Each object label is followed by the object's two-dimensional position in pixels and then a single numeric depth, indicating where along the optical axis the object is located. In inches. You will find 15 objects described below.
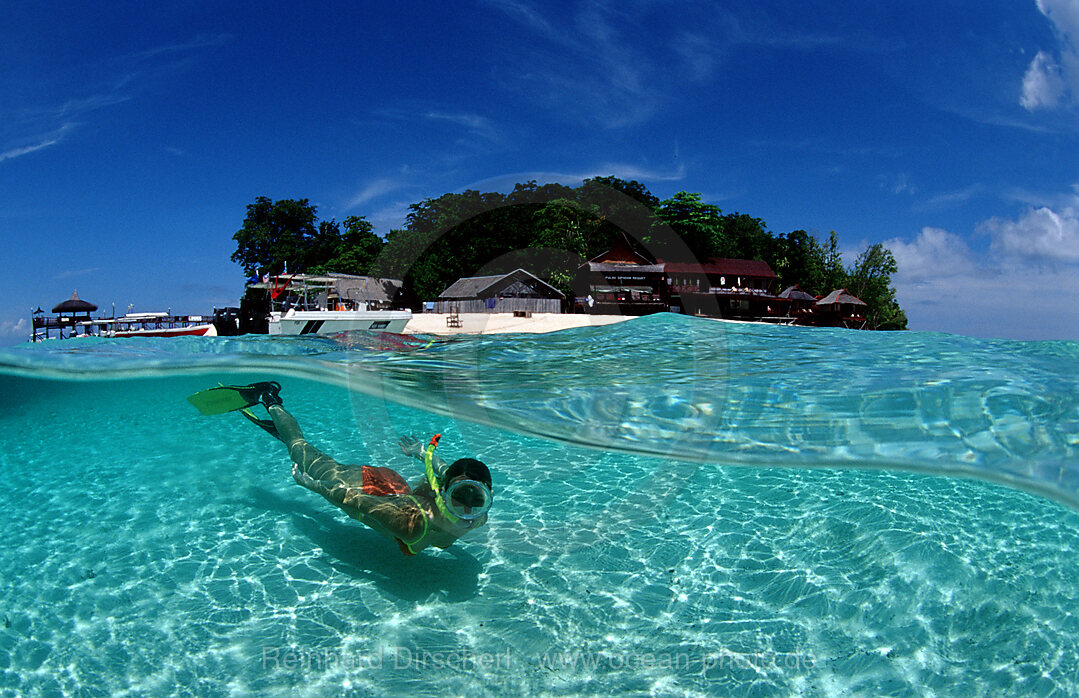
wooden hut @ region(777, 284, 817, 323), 1996.8
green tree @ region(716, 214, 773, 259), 2499.5
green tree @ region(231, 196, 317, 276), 2783.0
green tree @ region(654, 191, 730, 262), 2194.9
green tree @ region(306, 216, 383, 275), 2298.2
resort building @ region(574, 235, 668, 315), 1820.9
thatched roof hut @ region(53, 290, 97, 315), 1503.4
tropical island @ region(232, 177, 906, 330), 1936.5
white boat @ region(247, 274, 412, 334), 1200.2
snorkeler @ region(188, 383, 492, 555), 173.8
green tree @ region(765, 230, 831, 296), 2476.6
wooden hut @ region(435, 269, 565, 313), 1750.7
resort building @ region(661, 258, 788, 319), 2010.3
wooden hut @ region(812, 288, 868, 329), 1991.9
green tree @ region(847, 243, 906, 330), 2399.1
